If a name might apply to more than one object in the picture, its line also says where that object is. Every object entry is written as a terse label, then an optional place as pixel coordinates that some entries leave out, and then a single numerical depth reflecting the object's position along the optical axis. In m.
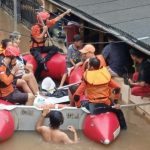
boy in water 13.40
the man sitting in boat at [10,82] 14.71
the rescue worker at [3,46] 16.69
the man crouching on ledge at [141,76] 14.95
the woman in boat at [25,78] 16.12
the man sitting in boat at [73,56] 17.67
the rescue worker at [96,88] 14.14
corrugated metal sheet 15.17
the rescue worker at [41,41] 18.30
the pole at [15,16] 21.41
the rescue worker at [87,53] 15.82
